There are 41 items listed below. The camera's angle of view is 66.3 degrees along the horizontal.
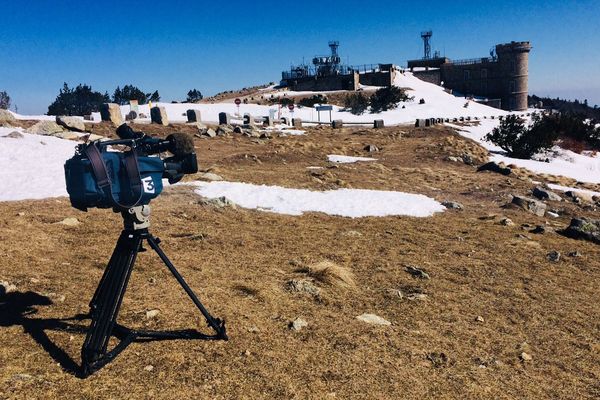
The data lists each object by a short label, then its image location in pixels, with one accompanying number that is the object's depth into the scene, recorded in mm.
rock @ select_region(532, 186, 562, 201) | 15977
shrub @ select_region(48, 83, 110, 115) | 74500
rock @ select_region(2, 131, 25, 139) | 17188
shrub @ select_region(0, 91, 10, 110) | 55700
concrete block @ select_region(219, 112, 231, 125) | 33062
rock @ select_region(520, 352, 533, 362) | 5340
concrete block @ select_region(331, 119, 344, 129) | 36819
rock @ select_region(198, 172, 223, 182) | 13672
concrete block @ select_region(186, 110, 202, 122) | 31719
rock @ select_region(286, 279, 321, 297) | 6652
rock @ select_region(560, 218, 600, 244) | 10634
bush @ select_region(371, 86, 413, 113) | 59000
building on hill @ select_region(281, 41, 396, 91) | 79562
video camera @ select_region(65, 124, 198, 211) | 3576
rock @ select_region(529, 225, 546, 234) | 10953
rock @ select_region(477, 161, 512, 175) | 21000
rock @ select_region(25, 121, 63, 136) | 20361
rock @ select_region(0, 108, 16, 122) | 23094
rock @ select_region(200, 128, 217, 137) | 26119
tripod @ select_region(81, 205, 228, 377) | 3883
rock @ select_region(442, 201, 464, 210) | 13328
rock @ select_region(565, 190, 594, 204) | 16494
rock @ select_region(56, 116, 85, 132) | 22906
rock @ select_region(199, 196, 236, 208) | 11250
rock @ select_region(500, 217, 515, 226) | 11453
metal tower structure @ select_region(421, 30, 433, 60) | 103438
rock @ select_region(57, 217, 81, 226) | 8843
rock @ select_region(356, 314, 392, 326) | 5922
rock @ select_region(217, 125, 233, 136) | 26697
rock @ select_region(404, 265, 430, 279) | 7711
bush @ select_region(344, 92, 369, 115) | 57531
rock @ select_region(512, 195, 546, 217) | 13572
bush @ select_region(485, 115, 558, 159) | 30547
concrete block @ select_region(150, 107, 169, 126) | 29484
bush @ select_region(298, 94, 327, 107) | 62625
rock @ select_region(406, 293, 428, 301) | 6802
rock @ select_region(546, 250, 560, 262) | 9086
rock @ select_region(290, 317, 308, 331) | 5496
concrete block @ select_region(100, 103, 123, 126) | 28078
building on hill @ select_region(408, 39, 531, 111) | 82125
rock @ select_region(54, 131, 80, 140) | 20125
